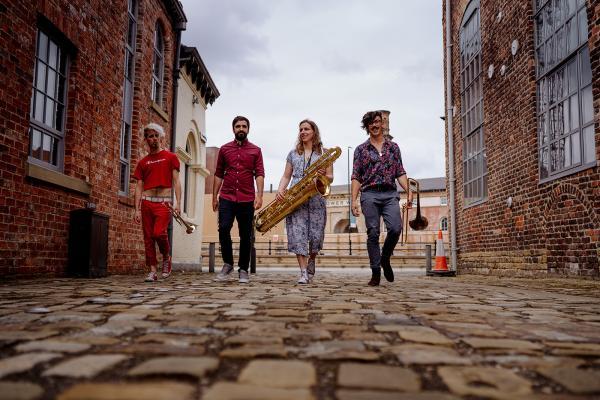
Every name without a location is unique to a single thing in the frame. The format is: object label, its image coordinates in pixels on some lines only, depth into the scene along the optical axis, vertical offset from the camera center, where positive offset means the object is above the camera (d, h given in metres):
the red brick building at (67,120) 5.66 +1.64
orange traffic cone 11.22 -0.24
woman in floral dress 6.04 +0.44
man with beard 6.15 +0.70
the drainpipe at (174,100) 11.77 +3.24
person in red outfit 6.19 +0.62
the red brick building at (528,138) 7.30 +1.94
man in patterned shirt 5.80 +0.70
